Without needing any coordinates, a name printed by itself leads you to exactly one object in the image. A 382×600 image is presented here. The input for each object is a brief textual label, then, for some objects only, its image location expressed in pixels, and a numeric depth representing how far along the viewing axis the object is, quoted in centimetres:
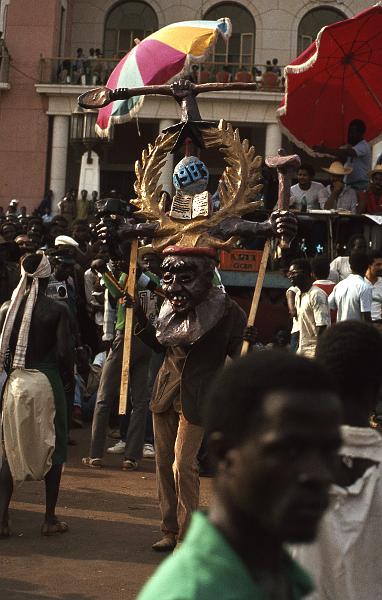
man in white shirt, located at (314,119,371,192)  1402
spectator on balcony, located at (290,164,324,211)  1371
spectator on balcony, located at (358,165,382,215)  1363
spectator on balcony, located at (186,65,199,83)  2652
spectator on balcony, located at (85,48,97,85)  3130
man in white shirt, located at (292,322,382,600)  296
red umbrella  1391
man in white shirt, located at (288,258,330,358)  987
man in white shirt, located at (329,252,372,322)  1045
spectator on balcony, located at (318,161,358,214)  1362
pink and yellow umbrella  1056
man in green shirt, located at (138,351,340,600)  197
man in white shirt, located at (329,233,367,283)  1234
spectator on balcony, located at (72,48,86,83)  3186
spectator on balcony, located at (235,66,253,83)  2889
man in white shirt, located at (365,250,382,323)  1105
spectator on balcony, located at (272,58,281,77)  3153
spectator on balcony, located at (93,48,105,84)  3098
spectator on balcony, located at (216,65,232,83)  2830
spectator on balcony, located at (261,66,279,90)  3083
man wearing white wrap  725
